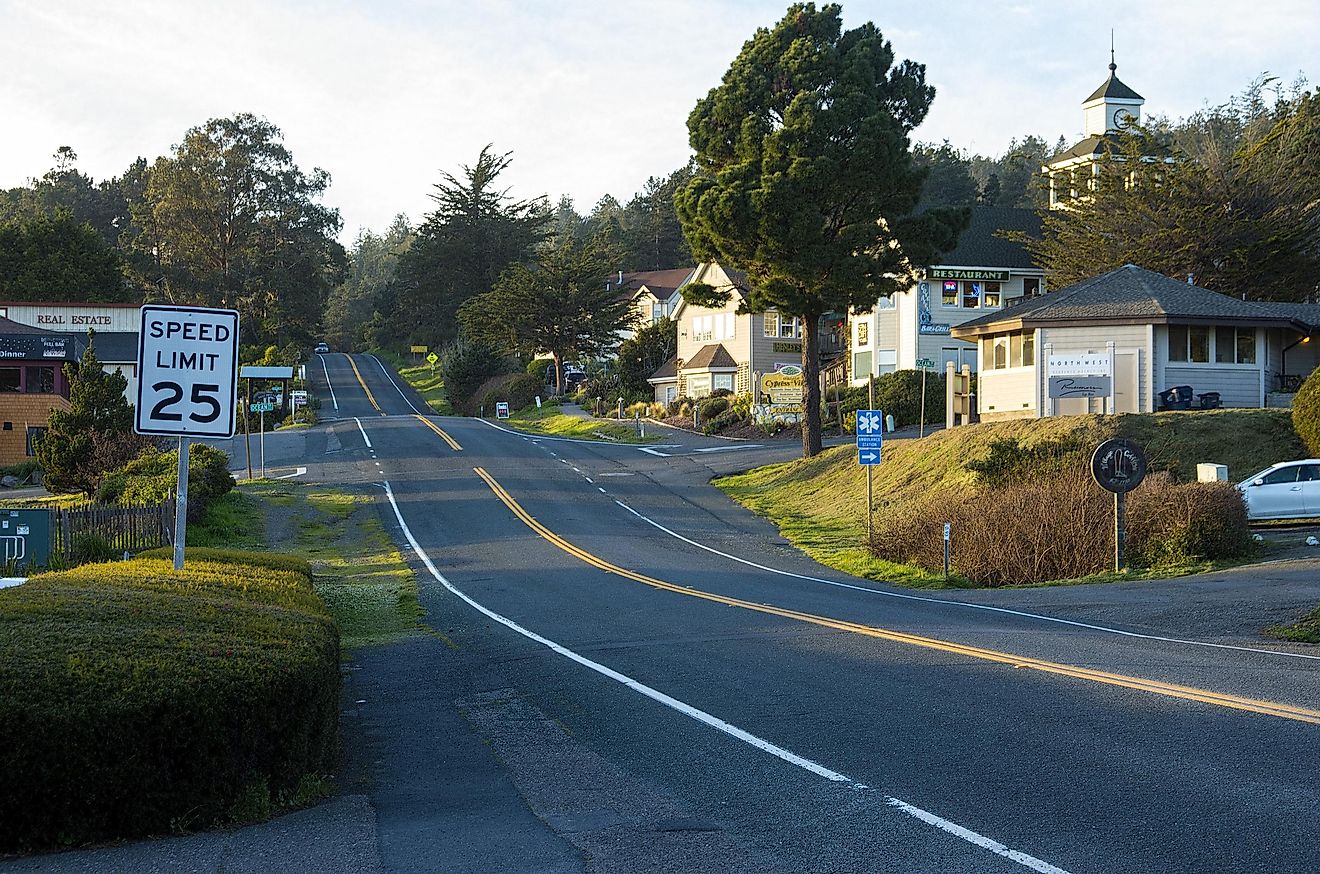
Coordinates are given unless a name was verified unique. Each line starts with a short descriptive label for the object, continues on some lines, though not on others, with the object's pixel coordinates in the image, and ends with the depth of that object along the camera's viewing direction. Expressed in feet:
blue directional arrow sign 94.22
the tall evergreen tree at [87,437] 120.16
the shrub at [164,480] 97.45
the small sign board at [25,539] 71.51
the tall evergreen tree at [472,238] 357.00
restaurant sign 191.93
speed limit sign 34.65
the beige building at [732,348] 232.94
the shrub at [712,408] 205.36
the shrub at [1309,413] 98.03
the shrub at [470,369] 306.35
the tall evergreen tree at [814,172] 133.39
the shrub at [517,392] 280.51
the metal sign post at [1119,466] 72.49
